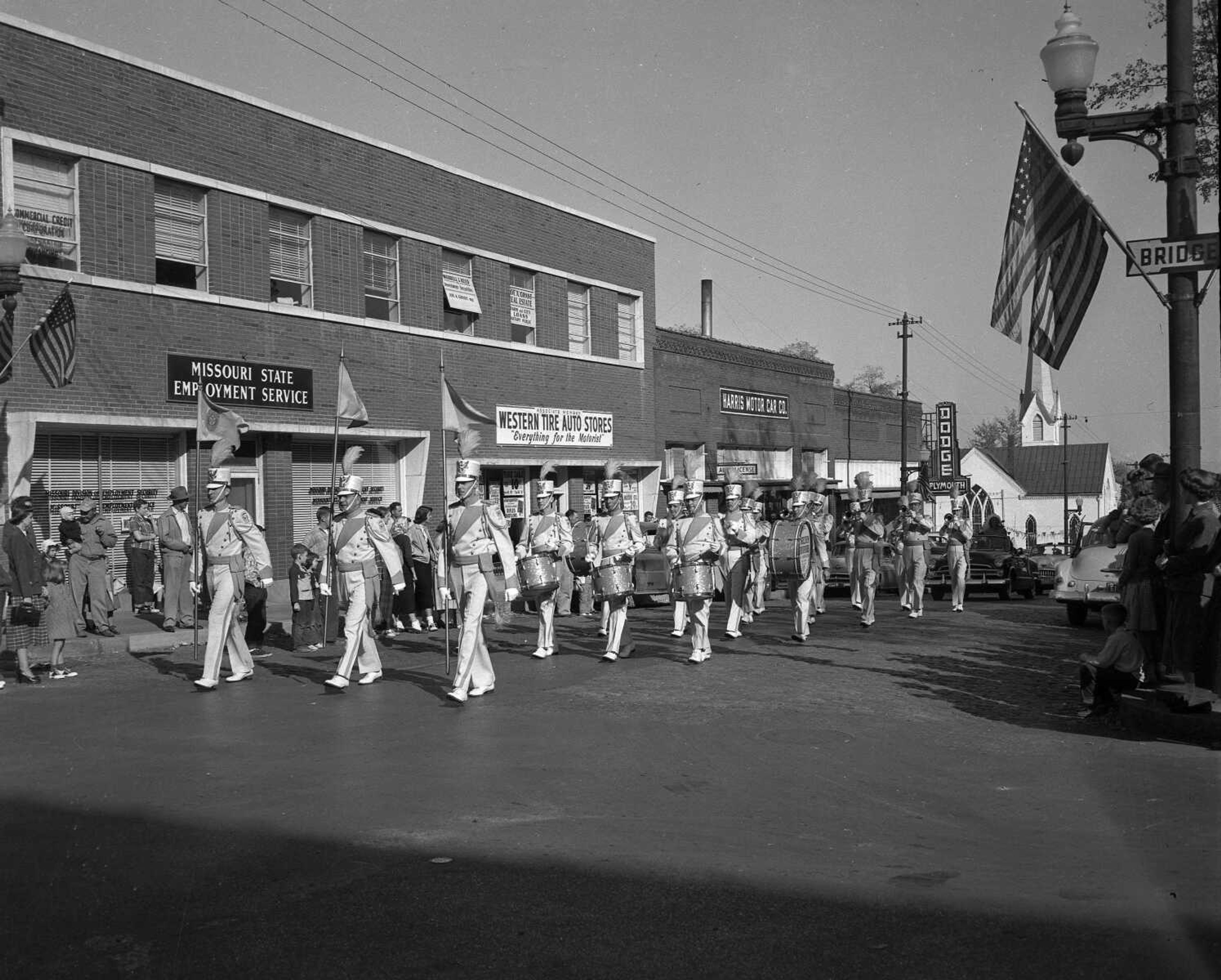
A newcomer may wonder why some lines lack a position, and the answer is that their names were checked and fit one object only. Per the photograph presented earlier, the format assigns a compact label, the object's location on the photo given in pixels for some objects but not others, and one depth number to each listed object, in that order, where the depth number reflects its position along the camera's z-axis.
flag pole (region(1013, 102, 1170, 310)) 8.66
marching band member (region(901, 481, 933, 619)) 18.52
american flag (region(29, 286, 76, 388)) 16.84
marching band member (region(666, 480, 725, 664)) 13.05
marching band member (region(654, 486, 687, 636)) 13.98
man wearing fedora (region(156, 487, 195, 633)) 16.23
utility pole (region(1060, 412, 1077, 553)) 76.00
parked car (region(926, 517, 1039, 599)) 24.33
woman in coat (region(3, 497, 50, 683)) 11.79
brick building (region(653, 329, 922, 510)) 34.59
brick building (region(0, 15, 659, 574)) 17.62
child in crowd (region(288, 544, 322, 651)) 14.96
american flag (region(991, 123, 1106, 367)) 9.52
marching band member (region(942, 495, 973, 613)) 19.88
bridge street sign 8.54
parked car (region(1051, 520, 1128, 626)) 17.08
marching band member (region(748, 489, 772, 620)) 19.03
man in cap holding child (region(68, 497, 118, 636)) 15.41
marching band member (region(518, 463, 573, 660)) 14.07
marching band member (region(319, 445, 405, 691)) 11.56
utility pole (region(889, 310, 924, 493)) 47.31
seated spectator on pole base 9.23
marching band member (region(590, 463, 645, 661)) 13.50
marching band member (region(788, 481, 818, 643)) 15.16
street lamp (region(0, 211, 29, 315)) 13.58
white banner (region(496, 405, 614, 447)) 26.88
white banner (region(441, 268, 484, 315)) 25.48
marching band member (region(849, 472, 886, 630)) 17.13
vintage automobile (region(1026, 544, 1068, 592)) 28.38
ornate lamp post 8.75
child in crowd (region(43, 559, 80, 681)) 12.46
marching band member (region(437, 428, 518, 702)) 10.59
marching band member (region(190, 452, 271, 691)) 11.72
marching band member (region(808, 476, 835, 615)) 16.48
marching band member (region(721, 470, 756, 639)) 15.13
